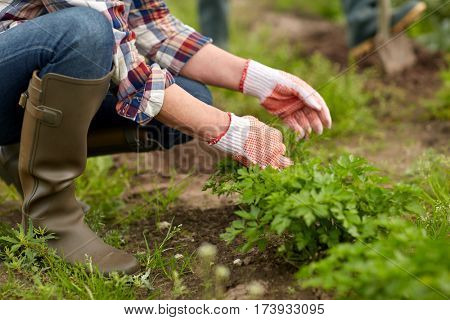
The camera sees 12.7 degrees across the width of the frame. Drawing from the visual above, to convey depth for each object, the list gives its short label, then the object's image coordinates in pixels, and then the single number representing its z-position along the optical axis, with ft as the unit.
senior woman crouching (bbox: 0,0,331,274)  12.22
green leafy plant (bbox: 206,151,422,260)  11.76
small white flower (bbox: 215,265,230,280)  11.99
